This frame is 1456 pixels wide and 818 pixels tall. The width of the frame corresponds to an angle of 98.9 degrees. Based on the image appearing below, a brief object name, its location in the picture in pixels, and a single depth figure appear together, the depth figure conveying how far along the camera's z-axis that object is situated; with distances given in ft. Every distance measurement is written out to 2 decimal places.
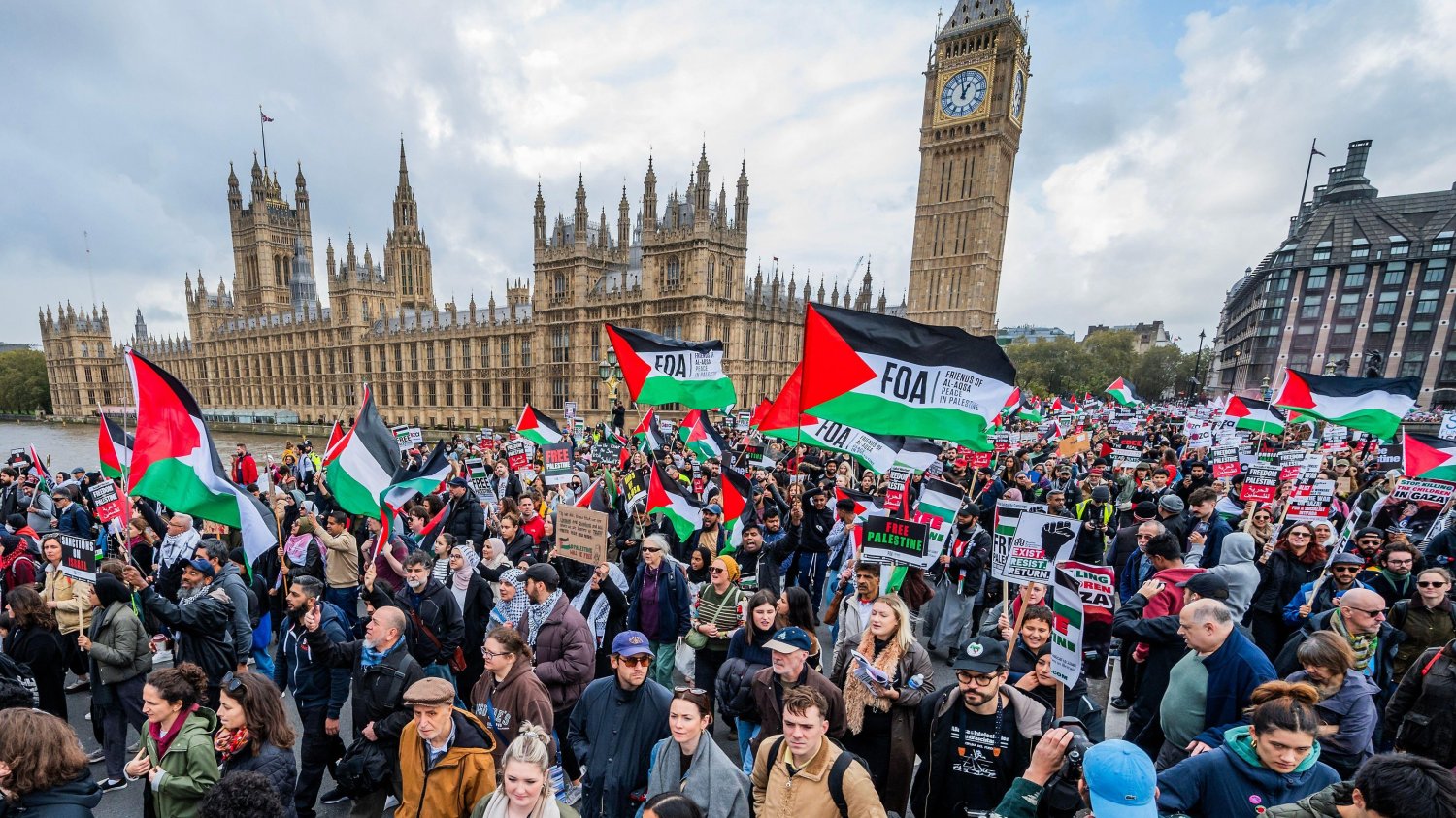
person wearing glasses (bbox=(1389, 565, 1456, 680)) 13.62
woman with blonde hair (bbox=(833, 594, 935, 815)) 11.78
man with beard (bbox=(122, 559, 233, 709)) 14.56
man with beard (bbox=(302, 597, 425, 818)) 12.16
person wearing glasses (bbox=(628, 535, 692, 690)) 17.54
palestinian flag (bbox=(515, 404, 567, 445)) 43.65
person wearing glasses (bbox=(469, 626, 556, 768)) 12.34
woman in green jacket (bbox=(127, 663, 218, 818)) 9.95
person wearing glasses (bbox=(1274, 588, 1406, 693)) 12.56
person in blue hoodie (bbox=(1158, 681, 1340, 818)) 7.94
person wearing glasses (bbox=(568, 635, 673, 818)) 11.54
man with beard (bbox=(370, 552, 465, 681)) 15.71
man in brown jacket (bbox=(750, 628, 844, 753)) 11.31
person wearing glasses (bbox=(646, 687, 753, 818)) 9.84
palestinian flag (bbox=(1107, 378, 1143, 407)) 66.59
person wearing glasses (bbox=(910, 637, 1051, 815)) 10.02
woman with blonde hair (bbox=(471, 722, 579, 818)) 8.47
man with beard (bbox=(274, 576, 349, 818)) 13.85
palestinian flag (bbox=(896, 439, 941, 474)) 24.41
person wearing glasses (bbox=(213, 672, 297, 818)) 9.95
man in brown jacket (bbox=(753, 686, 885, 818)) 8.84
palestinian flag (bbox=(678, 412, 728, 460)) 40.27
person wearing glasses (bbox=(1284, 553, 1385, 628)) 16.37
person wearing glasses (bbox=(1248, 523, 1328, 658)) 17.92
